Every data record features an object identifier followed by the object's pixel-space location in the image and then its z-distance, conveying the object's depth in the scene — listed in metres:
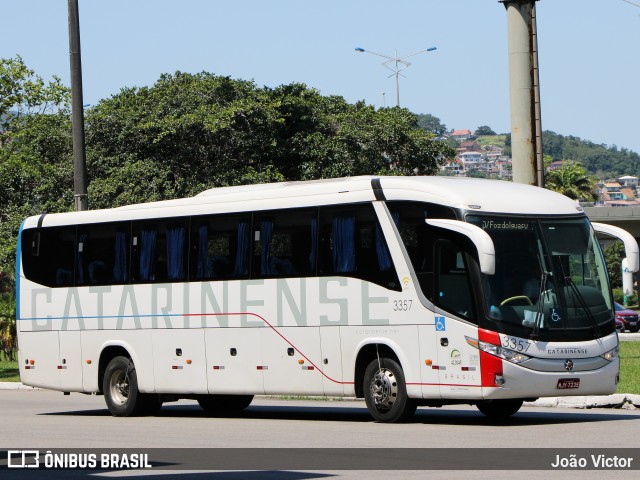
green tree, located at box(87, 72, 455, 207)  51.81
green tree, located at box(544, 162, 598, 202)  99.00
